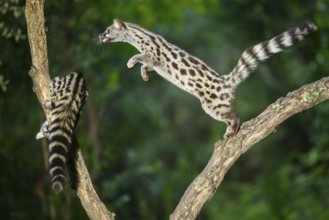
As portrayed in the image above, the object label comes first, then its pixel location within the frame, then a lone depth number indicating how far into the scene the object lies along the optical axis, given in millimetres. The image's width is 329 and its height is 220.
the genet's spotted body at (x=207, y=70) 13437
